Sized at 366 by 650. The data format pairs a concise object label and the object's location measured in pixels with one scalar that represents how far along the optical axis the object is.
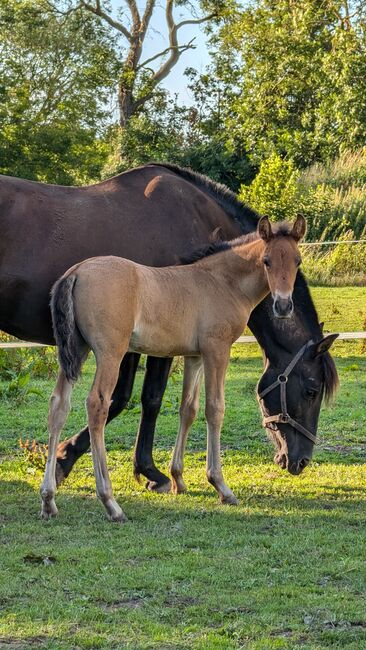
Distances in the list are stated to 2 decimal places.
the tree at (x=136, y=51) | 41.62
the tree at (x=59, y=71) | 39.75
